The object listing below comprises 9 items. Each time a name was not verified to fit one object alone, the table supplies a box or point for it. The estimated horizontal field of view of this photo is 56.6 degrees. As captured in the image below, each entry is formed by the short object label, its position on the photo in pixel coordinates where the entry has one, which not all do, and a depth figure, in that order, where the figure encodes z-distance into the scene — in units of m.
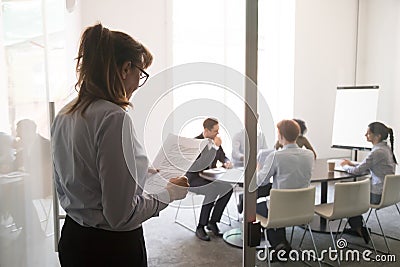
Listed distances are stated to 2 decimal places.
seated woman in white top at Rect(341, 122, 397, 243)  3.29
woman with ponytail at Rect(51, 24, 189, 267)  1.04
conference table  3.03
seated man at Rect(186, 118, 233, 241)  1.88
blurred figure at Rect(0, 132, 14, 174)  1.66
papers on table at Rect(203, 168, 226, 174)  2.69
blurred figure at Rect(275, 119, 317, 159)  3.54
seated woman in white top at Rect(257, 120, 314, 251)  3.13
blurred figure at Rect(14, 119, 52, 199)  1.71
